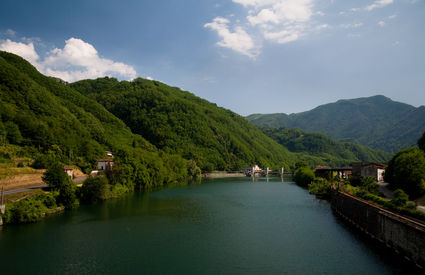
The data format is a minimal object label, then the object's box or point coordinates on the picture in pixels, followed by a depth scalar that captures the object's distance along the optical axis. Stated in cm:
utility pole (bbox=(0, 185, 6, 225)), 2994
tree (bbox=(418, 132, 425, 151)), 5232
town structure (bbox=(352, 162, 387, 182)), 5522
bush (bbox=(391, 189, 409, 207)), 2661
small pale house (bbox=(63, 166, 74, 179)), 5241
